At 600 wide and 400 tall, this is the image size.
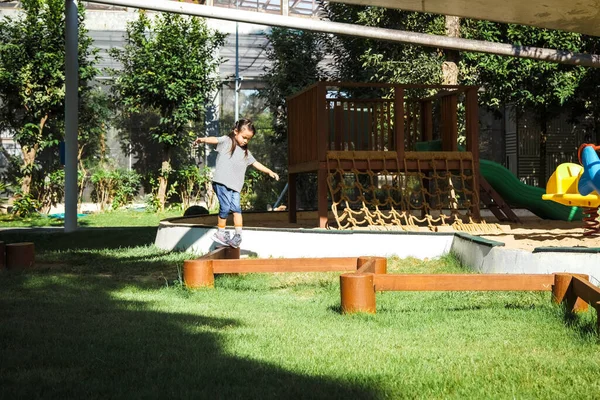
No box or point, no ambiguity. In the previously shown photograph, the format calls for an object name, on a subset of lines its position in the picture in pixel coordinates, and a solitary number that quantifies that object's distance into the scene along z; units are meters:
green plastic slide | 13.28
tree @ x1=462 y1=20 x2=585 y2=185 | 17.83
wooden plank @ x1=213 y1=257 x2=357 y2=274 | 6.50
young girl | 8.55
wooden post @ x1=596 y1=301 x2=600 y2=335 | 4.33
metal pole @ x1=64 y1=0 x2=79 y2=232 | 14.23
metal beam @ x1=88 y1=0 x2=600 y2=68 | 9.67
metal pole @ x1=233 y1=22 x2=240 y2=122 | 21.73
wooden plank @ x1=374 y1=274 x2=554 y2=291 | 5.31
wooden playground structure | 11.03
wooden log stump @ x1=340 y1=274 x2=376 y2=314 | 5.26
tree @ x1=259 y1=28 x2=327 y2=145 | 20.09
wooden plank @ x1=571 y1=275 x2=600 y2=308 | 4.65
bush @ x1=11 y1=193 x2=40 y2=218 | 19.11
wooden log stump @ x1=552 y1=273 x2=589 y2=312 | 5.32
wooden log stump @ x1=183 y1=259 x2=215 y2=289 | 6.61
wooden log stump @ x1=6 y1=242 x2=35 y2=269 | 8.38
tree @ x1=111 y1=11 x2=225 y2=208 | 20.17
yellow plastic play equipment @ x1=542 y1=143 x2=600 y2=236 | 8.85
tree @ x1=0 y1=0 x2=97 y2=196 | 19.61
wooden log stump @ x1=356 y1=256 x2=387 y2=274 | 6.37
